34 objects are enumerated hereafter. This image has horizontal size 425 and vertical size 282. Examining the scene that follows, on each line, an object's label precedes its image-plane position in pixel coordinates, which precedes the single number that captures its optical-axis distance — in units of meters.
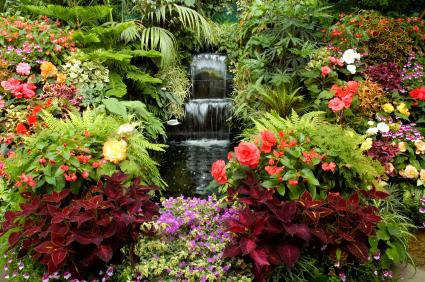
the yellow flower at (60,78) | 4.42
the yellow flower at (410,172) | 3.80
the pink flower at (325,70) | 4.51
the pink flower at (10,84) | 4.00
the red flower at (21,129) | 3.42
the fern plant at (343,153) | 2.93
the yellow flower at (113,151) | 2.85
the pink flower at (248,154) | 2.72
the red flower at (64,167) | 2.63
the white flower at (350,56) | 4.64
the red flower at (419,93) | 4.21
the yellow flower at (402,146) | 3.92
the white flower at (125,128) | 3.12
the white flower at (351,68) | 4.59
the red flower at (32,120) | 3.51
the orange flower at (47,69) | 4.34
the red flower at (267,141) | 2.84
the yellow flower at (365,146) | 3.45
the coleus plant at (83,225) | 2.41
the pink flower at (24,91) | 3.98
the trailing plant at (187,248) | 2.52
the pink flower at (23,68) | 4.34
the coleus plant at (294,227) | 2.47
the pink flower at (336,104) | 3.80
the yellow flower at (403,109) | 4.19
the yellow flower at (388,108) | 4.18
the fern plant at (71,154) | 2.74
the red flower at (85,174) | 2.69
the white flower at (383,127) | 3.96
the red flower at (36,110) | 3.75
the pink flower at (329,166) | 2.80
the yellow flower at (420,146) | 3.91
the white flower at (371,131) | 3.93
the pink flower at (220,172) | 2.87
